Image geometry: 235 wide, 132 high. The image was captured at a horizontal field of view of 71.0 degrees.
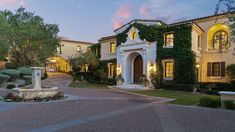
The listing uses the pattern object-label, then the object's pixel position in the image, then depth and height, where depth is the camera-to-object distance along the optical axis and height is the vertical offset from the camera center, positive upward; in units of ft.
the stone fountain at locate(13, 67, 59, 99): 33.23 -4.77
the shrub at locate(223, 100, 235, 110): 26.33 -5.85
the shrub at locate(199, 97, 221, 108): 27.88 -5.86
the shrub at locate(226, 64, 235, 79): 50.53 -0.56
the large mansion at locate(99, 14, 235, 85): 52.22 +5.78
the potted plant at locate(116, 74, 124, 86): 61.52 -4.60
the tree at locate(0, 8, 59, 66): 69.40 +12.96
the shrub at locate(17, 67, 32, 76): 66.42 -1.51
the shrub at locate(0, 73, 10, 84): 53.41 -3.52
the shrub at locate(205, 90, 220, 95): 45.21 -6.66
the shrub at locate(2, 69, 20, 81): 60.13 -2.12
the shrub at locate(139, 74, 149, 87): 55.29 -4.42
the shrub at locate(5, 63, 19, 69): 74.67 +0.81
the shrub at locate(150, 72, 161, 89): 54.76 -4.06
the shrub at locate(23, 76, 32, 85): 59.29 -4.27
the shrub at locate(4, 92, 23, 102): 31.91 -6.03
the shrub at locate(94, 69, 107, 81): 69.56 -2.70
